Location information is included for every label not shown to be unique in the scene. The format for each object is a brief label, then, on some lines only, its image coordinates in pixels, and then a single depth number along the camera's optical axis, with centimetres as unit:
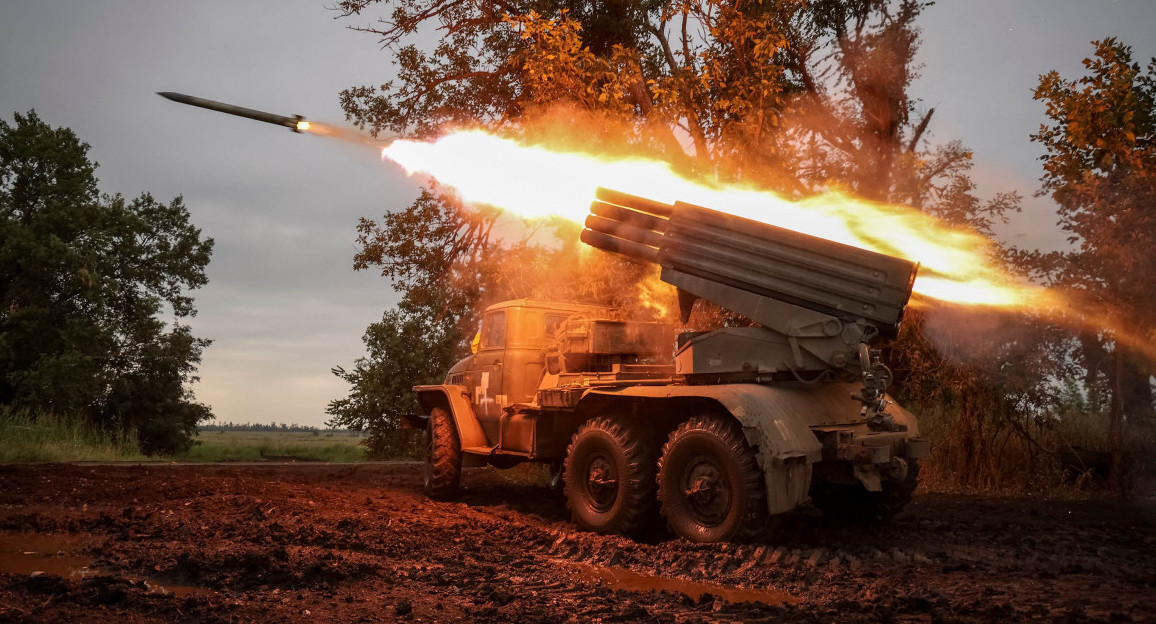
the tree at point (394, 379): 2934
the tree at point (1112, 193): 1291
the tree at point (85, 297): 2842
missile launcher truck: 852
